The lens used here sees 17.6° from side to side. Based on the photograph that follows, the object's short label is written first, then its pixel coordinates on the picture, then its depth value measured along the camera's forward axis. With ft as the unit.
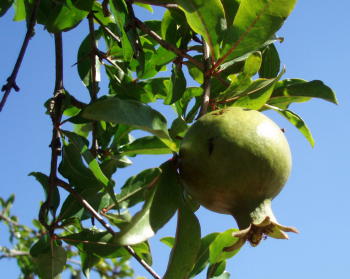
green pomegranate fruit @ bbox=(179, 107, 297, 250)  2.16
